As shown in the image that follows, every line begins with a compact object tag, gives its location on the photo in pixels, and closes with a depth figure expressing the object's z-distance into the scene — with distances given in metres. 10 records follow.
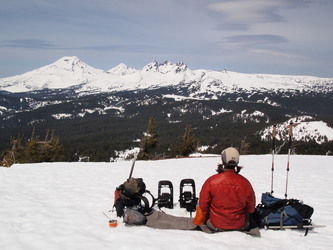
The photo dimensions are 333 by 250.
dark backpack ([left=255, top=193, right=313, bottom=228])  7.09
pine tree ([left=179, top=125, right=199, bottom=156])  45.50
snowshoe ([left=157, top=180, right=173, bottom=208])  8.73
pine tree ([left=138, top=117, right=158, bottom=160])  45.84
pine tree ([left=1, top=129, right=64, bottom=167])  34.31
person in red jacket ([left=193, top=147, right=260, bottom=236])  6.38
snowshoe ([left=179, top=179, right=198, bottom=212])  8.39
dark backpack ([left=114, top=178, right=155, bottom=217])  7.76
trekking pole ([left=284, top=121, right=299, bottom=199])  10.14
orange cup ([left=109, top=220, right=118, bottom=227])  7.15
